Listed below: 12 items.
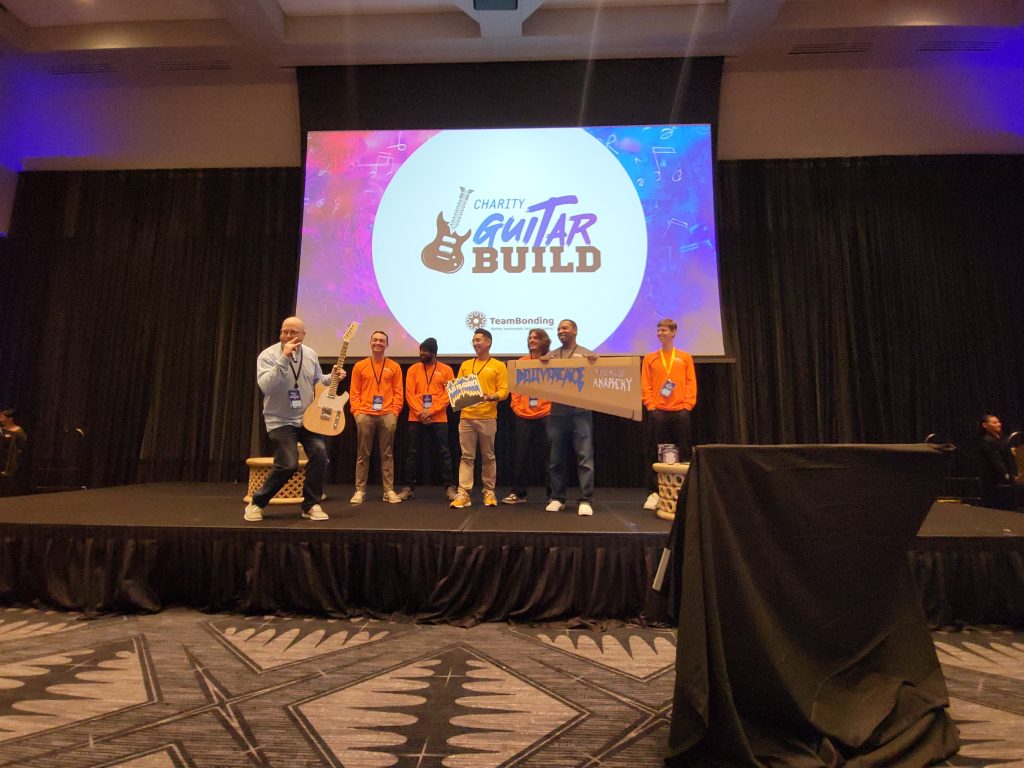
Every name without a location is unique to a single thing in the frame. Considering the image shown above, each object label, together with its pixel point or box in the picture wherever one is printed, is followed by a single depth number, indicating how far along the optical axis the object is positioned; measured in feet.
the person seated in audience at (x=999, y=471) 15.59
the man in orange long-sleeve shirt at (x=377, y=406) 13.50
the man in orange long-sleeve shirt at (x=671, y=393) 13.30
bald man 10.51
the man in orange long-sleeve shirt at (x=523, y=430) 13.44
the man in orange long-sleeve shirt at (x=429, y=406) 14.01
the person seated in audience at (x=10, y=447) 17.39
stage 9.16
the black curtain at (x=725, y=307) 19.56
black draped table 4.42
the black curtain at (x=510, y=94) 18.92
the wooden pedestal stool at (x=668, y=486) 10.69
